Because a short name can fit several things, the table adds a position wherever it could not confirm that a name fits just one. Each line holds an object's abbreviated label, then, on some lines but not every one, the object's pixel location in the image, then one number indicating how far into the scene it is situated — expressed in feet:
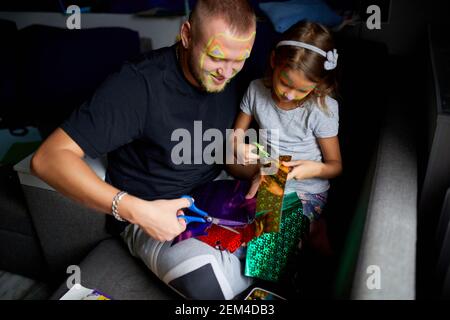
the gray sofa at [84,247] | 4.04
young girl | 3.52
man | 3.25
